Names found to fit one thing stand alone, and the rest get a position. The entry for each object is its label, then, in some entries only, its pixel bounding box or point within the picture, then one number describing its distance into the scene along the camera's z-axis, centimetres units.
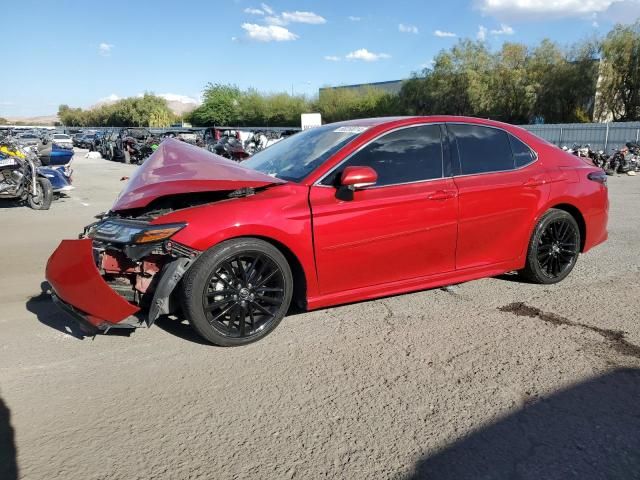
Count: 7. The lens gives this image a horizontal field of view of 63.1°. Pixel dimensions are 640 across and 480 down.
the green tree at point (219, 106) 8475
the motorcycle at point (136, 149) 2456
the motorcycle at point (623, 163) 1898
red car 351
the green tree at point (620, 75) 3641
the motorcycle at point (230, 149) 1986
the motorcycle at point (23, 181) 1038
